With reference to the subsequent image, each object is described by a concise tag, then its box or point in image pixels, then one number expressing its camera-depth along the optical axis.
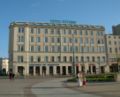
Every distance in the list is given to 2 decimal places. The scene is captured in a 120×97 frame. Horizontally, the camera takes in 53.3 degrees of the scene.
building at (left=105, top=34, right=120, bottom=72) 49.26
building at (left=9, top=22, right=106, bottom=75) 44.38
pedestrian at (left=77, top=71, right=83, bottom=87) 13.61
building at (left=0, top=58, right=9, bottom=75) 77.33
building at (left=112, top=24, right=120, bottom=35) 55.15
